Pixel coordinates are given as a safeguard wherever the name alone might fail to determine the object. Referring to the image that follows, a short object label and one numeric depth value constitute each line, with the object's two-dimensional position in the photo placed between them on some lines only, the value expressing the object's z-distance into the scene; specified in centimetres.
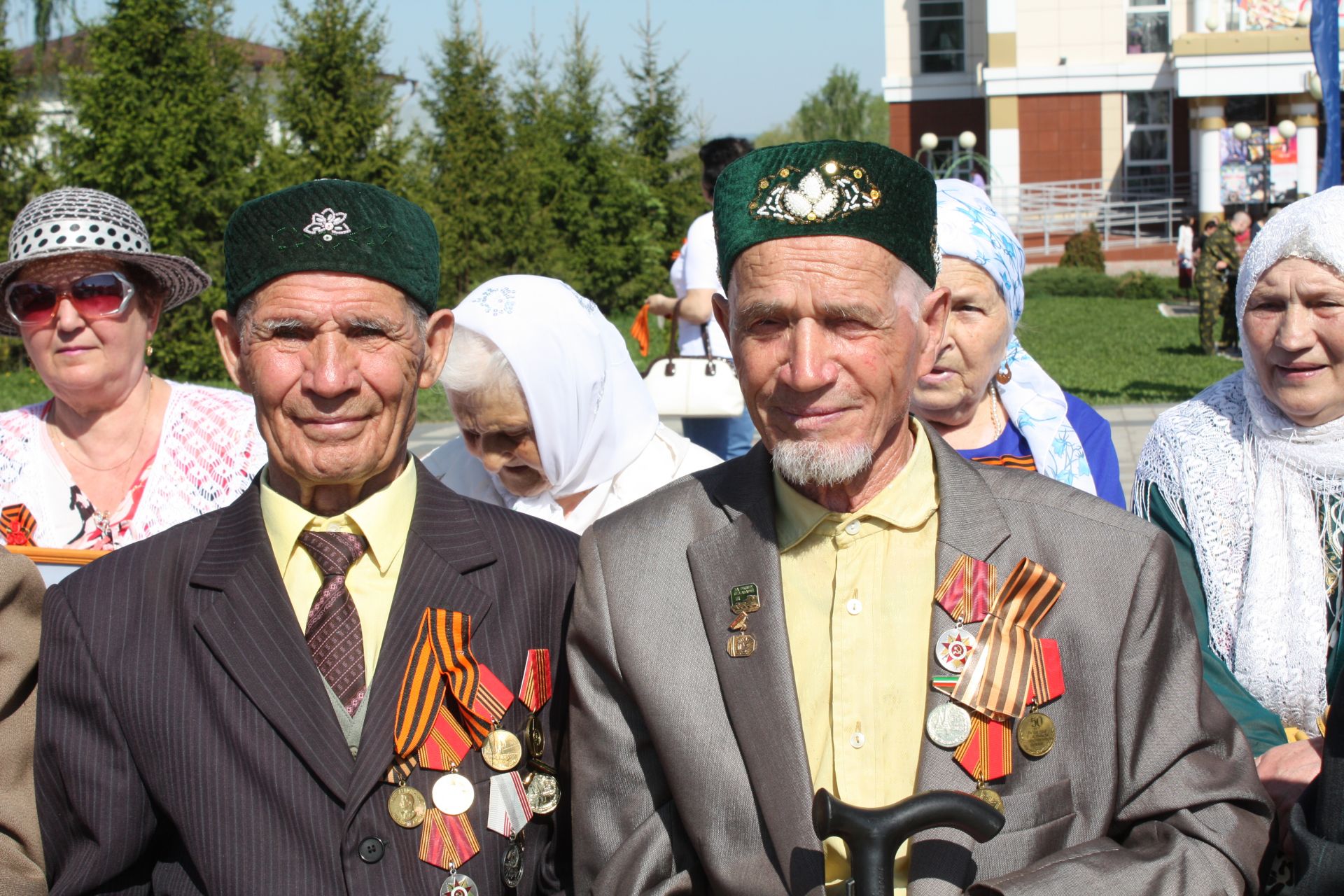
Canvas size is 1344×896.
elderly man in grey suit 206
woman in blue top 334
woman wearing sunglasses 355
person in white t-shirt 637
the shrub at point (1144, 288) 2812
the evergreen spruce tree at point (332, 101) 1612
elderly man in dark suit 220
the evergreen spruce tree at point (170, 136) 1525
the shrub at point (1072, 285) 2889
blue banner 938
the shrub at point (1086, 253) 3195
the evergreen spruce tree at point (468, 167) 2050
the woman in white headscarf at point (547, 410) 334
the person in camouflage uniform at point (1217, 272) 1694
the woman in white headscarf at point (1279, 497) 293
